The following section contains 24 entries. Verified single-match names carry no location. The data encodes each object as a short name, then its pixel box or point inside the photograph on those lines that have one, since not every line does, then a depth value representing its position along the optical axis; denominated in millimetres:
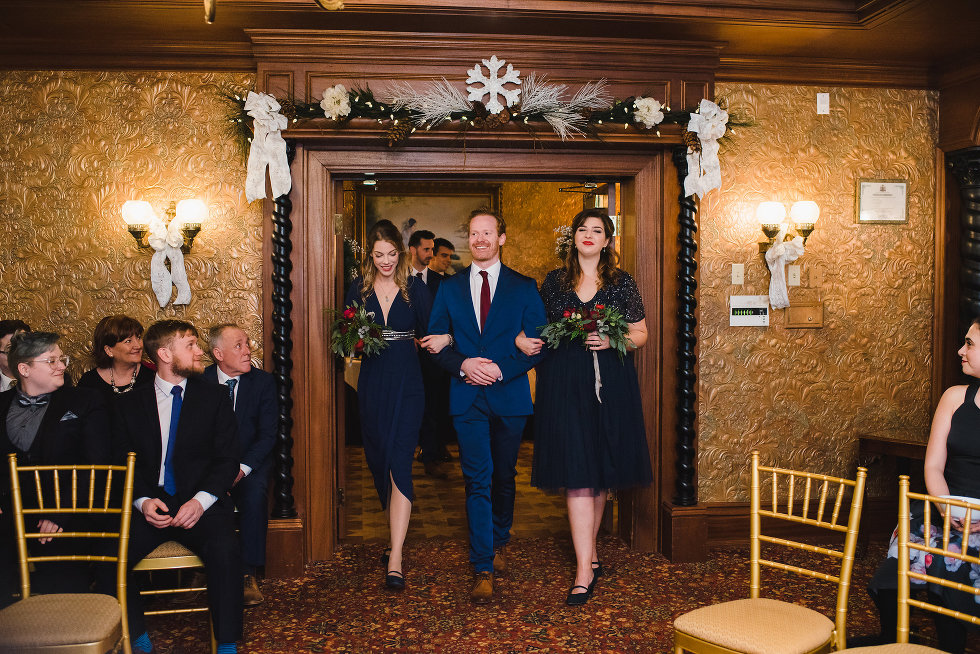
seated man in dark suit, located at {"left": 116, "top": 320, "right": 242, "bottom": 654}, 3102
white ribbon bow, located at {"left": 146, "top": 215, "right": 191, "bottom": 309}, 4344
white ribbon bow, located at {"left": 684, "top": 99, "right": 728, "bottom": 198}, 4328
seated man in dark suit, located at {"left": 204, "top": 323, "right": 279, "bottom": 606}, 3781
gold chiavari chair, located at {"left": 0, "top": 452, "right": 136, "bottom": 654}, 2311
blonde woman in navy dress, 4004
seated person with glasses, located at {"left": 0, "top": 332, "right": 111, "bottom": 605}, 3102
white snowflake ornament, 4164
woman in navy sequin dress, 3793
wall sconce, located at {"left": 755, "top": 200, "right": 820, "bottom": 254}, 4668
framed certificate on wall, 4824
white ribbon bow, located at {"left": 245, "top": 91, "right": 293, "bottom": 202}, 4129
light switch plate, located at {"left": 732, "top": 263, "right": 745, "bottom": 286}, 4703
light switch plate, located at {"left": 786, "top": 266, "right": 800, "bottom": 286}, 4777
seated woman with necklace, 4043
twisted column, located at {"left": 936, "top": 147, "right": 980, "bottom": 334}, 4660
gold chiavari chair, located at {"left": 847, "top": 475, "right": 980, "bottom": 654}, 2178
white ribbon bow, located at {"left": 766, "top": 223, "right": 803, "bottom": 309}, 4641
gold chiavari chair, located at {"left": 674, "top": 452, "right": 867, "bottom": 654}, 2260
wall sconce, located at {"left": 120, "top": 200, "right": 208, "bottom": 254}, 4312
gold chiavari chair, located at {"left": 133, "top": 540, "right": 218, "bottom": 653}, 3115
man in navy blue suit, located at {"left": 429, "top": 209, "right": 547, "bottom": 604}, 3900
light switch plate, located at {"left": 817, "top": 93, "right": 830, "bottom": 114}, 4758
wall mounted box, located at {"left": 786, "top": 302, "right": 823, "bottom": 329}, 4789
